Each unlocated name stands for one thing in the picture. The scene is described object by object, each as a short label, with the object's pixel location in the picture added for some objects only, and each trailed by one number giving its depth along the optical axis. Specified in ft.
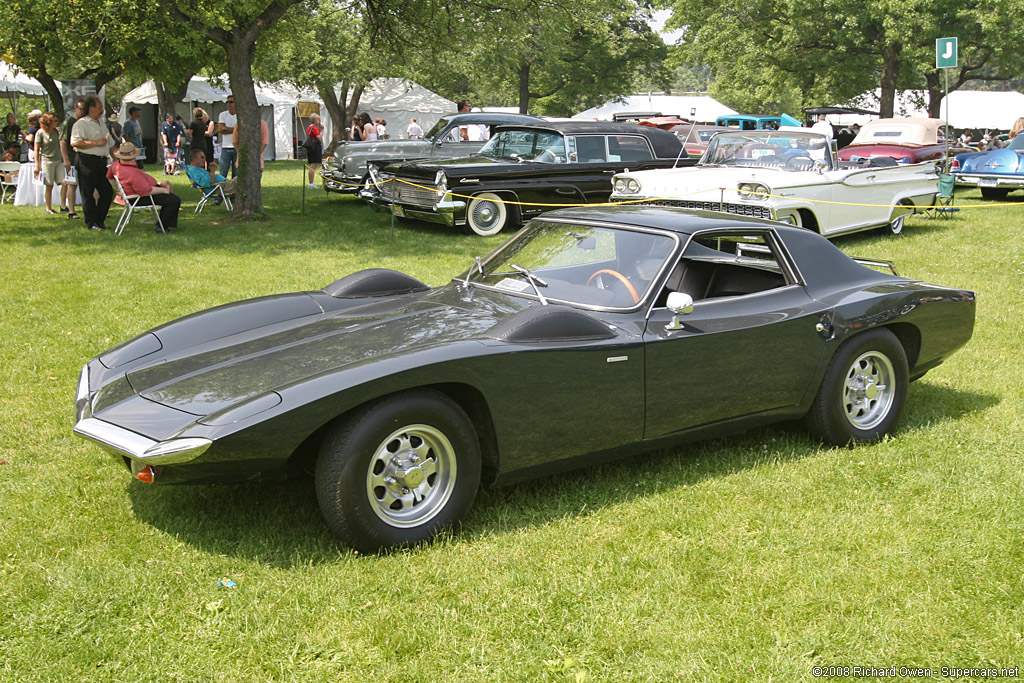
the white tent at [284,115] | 111.55
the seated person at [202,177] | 48.37
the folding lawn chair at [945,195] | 48.26
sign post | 46.75
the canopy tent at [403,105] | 116.67
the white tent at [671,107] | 137.67
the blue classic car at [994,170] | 56.65
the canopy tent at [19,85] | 65.82
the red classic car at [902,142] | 58.75
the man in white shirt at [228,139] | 55.98
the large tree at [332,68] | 101.50
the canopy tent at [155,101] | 96.94
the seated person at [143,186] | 40.24
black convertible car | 42.37
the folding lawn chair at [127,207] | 40.68
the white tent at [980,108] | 137.18
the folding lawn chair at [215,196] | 48.39
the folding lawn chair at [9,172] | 56.14
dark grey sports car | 11.27
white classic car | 36.01
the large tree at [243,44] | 39.96
